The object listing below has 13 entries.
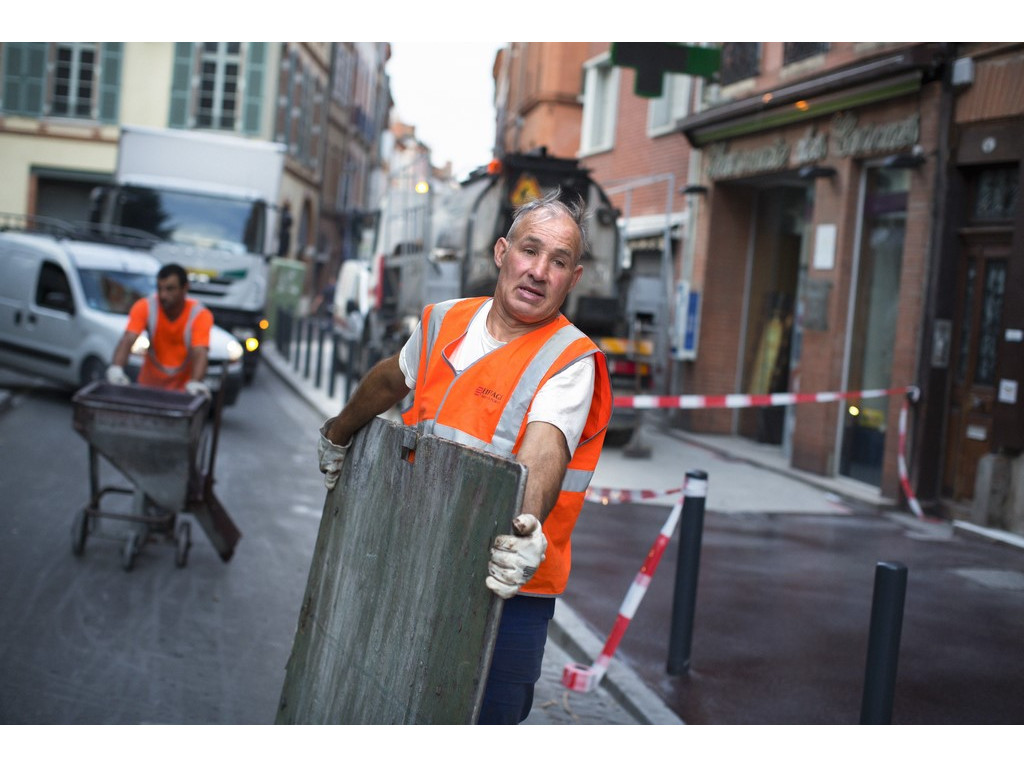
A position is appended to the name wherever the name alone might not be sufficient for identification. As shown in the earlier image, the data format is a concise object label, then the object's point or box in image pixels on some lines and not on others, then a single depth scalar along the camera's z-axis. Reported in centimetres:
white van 1409
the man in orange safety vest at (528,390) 314
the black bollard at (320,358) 1881
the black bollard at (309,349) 2047
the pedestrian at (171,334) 767
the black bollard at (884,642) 423
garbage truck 1491
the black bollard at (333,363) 1796
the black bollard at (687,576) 595
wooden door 1112
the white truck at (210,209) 1766
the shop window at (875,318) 1282
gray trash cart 686
